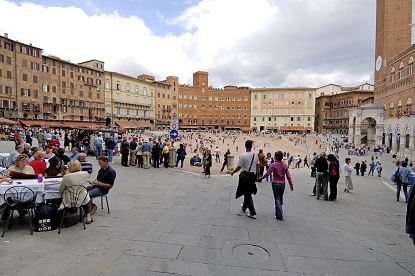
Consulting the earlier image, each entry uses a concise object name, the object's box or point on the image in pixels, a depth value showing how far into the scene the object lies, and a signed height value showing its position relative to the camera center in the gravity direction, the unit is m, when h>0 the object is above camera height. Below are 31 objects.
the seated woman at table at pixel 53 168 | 5.29 -0.82
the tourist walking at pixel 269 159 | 15.02 -1.67
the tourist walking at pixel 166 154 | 13.32 -1.29
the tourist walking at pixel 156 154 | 13.02 -1.24
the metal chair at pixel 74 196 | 4.44 -1.17
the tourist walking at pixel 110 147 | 13.77 -0.95
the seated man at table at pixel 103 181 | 5.14 -1.07
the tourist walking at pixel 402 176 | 9.31 -1.65
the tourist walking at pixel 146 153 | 12.60 -1.16
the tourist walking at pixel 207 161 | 11.48 -1.44
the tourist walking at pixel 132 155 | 13.40 -1.36
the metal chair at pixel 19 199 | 4.17 -1.18
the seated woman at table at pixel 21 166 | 5.06 -0.75
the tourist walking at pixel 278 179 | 5.44 -1.03
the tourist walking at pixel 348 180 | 10.17 -1.95
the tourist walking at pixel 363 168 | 19.84 -2.87
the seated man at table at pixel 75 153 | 7.25 -0.72
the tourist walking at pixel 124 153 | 12.86 -1.18
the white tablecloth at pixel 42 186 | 4.38 -1.01
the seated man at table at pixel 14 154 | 7.51 -0.76
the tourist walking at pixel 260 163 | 10.82 -1.39
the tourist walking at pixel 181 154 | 13.65 -1.29
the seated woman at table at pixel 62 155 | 8.15 -0.85
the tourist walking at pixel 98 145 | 14.16 -0.87
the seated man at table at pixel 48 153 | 7.85 -0.76
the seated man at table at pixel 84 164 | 6.24 -0.86
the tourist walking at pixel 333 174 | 8.03 -1.35
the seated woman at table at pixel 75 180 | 4.39 -0.89
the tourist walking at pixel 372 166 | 21.12 -2.88
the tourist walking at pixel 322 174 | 8.07 -1.39
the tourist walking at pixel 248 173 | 5.30 -0.89
